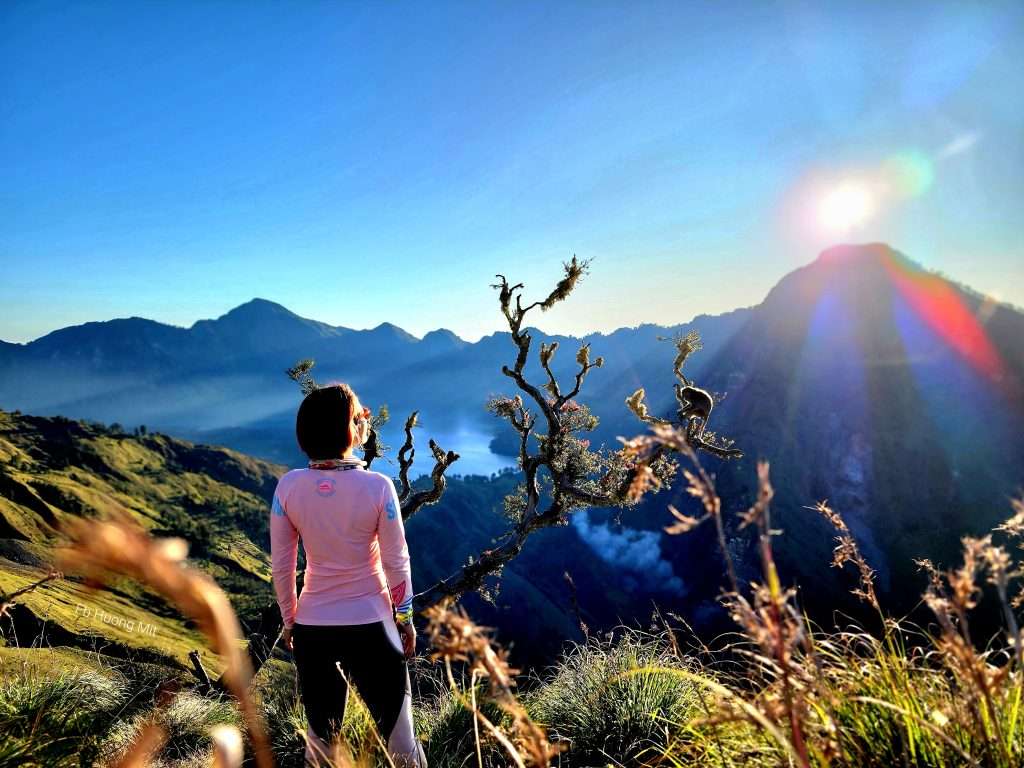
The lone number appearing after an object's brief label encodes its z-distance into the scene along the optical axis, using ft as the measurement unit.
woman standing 13.78
